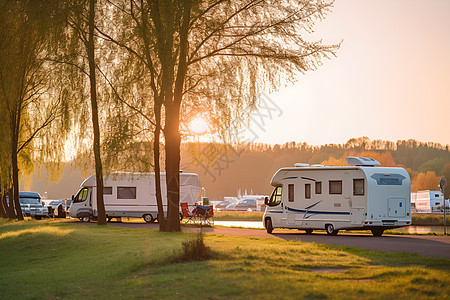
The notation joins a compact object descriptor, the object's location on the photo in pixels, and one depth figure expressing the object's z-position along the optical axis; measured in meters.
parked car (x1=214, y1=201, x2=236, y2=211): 115.97
